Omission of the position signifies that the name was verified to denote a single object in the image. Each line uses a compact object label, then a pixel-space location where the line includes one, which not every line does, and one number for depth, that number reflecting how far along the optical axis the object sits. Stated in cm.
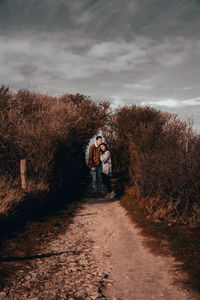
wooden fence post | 959
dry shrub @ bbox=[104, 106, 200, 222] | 737
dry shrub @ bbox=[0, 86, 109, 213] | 1084
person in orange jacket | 1170
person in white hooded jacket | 1169
